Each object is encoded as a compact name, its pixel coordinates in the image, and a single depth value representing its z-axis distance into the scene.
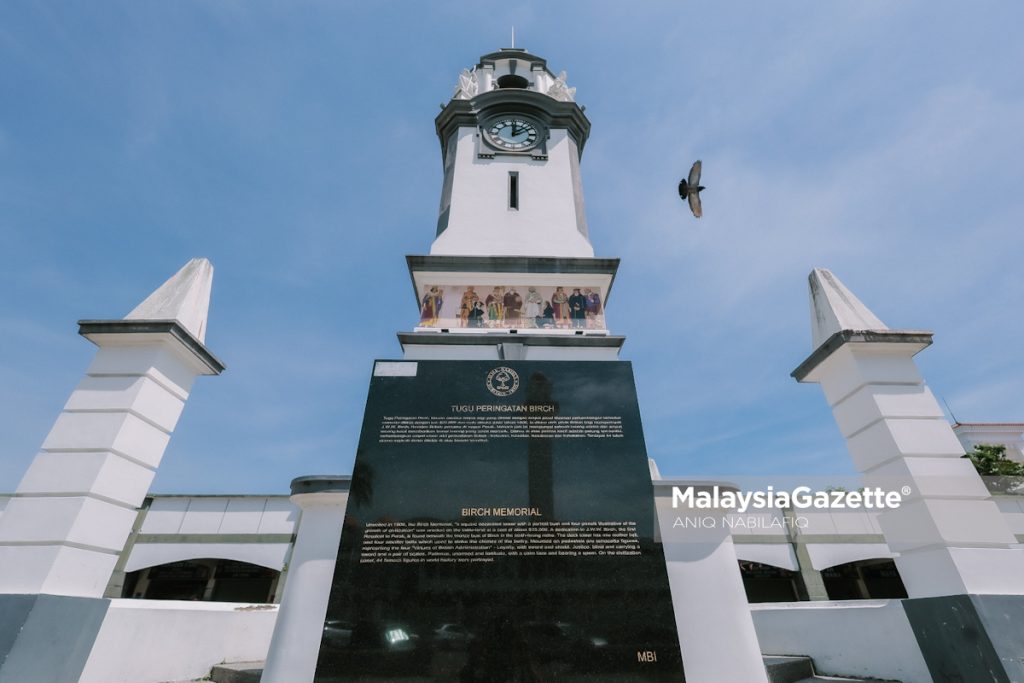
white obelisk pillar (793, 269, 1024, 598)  4.70
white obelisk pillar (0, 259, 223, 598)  4.69
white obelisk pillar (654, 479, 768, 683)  4.48
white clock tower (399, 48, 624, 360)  8.14
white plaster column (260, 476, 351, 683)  4.49
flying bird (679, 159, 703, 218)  8.43
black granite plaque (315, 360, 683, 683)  4.29
